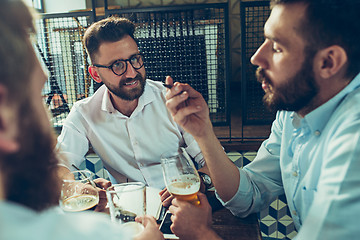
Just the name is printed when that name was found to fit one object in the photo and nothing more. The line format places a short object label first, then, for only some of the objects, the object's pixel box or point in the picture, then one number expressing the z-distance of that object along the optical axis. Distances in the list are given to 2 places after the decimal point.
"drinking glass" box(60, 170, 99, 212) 0.99
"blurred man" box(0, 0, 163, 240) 0.43
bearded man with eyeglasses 1.70
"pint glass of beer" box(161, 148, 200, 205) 0.94
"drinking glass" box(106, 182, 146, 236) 0.86
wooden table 0.94
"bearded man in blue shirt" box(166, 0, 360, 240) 0.76
